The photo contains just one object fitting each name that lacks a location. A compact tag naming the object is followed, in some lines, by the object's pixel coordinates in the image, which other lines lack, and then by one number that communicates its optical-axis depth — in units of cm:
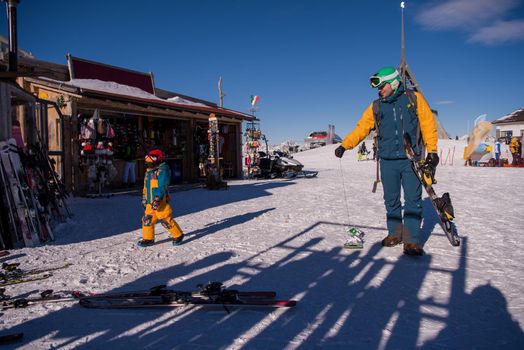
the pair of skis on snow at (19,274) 334
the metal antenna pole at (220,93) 2319
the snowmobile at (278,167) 1620
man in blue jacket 403
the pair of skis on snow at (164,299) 268
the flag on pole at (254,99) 1839
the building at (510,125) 3803
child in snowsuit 469
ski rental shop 933
